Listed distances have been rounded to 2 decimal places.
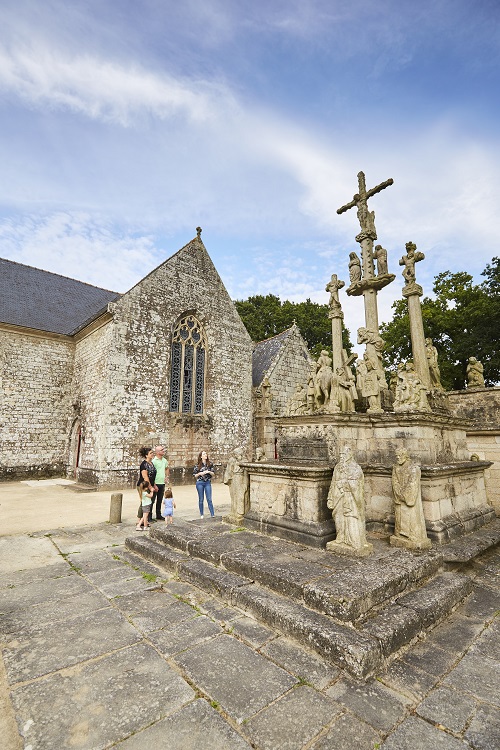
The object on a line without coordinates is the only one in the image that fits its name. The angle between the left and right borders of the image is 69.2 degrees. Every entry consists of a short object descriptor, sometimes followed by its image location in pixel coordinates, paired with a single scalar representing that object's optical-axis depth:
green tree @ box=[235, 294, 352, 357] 30.14
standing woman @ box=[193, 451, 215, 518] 7.55
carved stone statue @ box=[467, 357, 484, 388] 10.97
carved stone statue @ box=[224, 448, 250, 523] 5.69
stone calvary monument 4.48
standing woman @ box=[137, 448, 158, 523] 6.66
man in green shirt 7.10
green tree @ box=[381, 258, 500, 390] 20.66
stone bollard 7.25
